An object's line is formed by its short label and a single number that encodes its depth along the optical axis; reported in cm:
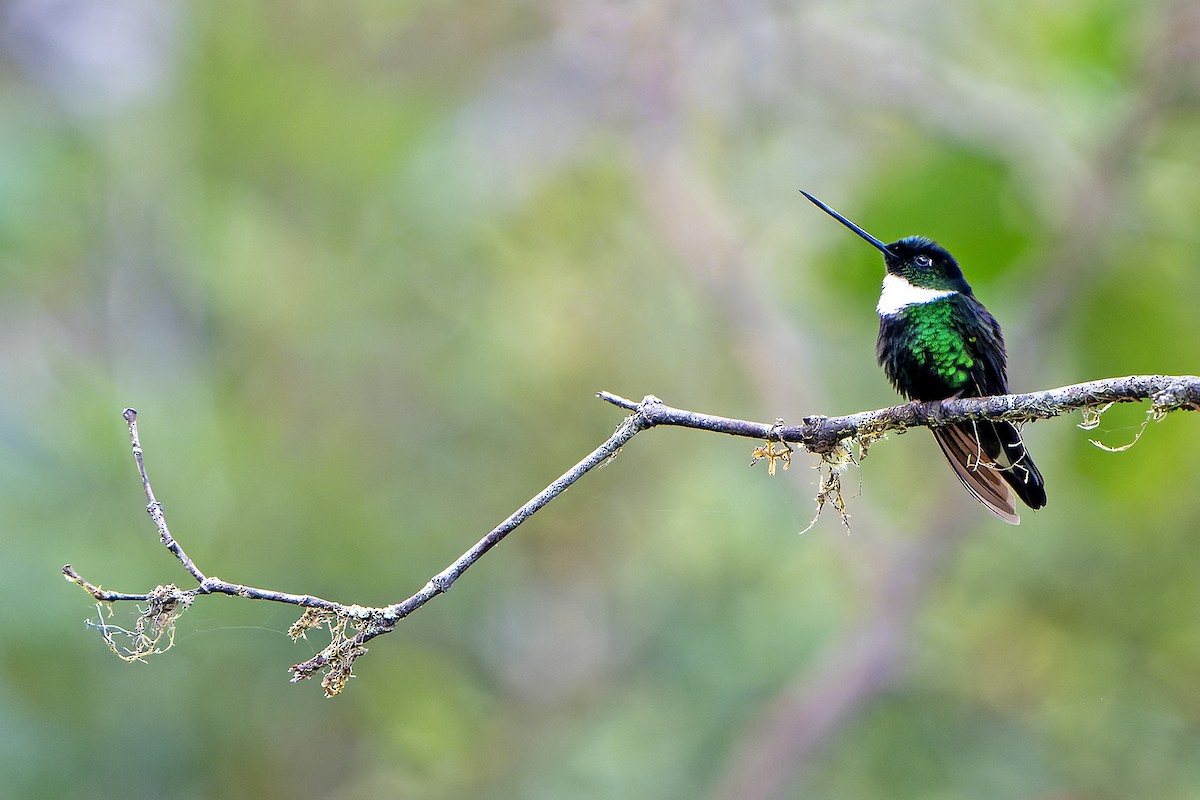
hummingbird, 601
